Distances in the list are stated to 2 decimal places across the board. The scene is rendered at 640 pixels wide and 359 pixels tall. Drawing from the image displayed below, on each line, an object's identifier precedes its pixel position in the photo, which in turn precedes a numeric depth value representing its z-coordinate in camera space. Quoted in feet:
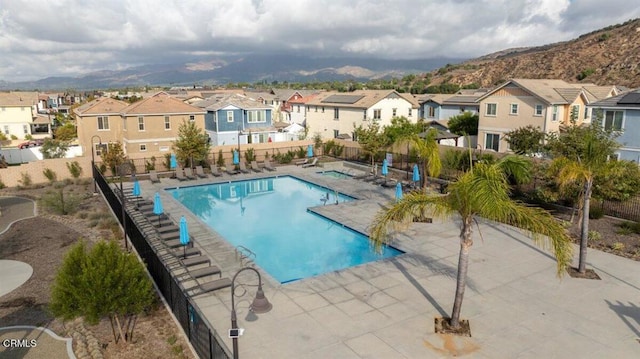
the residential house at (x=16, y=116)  211.20
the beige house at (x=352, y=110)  165.99
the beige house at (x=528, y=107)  119.34
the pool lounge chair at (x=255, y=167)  119.72
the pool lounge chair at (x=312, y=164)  126.23
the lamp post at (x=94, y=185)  98.57
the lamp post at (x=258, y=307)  29.12
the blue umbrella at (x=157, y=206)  71.00
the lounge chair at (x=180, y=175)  108.11
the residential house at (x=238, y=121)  155.02
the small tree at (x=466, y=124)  159.02
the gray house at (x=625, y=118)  88.12
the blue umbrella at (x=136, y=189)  85.44
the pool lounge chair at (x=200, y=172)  111.45
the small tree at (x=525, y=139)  105.91
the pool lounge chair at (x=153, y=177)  105.10
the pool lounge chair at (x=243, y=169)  118.11
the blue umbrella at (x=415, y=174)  90.46
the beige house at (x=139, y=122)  135.44
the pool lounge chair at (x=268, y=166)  121.39
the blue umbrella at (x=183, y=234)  55.68
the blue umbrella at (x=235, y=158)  120.88
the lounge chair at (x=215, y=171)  113.39
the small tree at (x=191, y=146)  111.75
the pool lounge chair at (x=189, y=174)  108.63
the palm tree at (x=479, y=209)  33.35
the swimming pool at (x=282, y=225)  61.98
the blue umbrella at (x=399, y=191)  78.45
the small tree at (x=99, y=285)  33.45
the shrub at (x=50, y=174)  108.93
